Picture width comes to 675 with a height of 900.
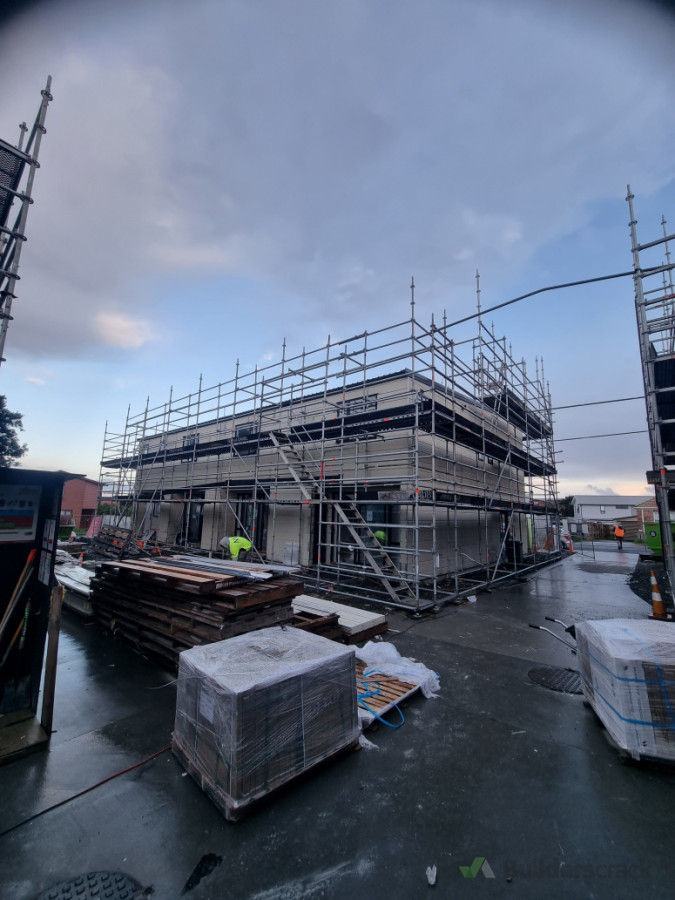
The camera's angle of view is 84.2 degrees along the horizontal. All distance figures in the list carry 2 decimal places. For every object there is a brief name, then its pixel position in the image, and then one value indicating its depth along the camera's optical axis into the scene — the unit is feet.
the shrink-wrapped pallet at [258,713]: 8.63
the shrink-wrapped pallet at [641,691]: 9.98
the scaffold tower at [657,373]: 19.86
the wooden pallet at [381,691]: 12.89
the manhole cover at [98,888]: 6.66
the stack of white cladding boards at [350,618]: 19.46
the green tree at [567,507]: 187.32
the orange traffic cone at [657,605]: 21.68
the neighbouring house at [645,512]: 155.94
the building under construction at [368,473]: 31.27
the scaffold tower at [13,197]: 11.20
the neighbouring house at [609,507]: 154.20
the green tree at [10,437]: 114.11
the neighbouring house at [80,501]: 121.19
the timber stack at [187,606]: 14.92
